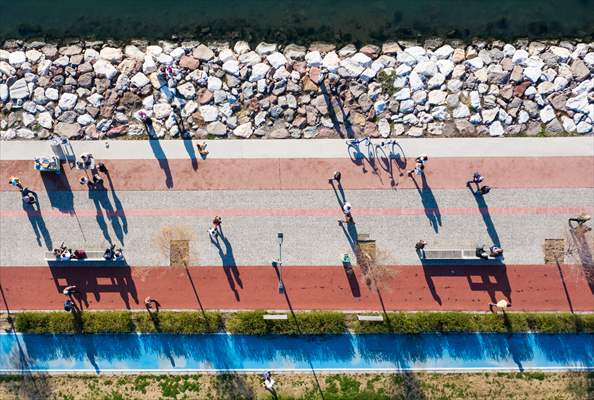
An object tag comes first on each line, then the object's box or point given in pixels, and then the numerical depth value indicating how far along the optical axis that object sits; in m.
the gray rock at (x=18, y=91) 19.89
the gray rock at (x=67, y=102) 19.80
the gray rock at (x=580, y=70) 19.73
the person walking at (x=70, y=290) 18.53
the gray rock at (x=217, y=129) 19.55
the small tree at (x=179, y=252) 18.98
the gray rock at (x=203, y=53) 20.31
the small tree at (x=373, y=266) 18.73
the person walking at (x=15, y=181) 18.77
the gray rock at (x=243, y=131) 19.52
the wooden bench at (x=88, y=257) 18.69
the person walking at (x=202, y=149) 19.12
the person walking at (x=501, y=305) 18.09
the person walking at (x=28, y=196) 18.84
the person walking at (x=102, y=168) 19.05
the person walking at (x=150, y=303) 18.47
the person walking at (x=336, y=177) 18.84
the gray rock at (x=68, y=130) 19.58
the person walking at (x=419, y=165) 18.67
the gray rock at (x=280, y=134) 19.55
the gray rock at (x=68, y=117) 19.75
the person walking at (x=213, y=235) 18.73
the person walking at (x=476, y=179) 18.34
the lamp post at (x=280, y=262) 18.81
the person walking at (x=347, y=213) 18.48
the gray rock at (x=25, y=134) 19.64
